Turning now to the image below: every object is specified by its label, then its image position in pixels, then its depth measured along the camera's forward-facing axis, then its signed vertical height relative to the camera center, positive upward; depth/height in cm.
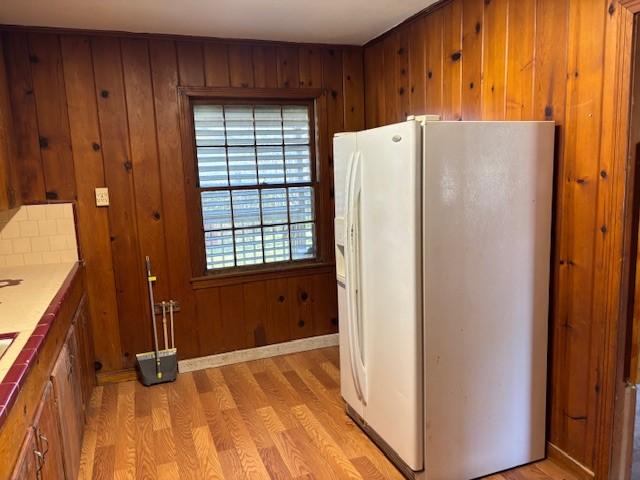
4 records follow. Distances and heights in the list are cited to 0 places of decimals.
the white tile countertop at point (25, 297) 166 -50
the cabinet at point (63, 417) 149 -89
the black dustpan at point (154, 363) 334 -124
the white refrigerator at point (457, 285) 201 -49
